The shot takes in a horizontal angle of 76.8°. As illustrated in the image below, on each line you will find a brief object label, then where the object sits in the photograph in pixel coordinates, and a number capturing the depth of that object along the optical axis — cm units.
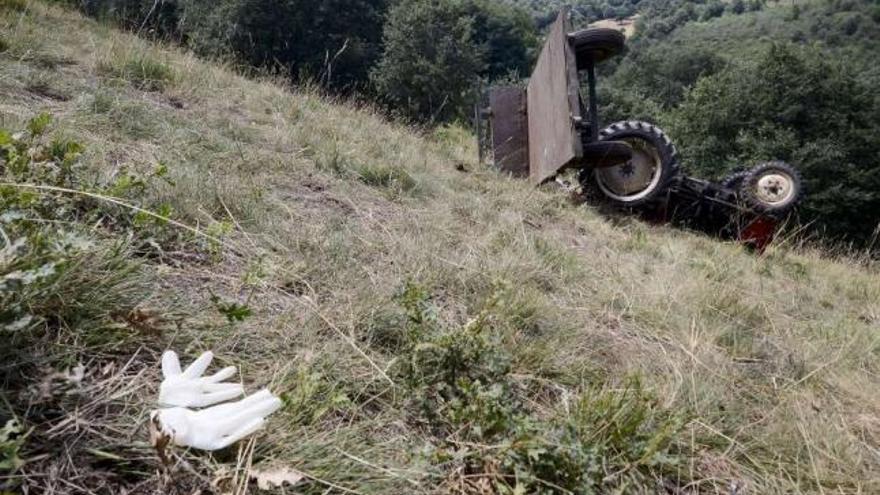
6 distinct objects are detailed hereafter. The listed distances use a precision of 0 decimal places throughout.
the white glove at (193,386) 116
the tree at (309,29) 2396
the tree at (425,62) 2527
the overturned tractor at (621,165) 533
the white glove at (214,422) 108
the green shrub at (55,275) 111
